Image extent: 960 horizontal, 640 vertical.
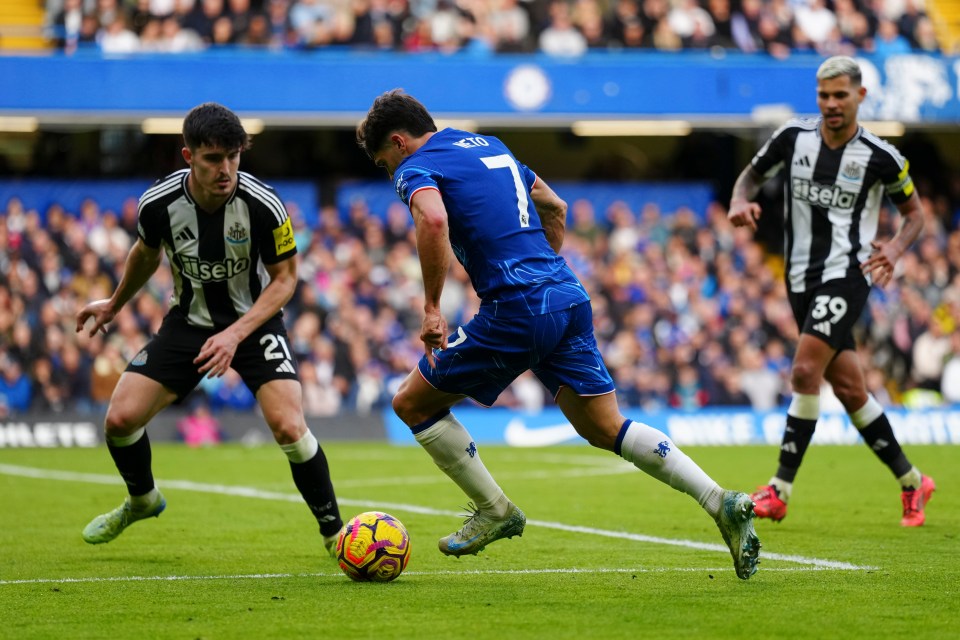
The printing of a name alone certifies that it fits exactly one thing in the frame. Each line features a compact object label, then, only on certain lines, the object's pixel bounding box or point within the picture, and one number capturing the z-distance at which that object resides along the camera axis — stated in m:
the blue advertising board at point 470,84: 45.09
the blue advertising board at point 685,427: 39.06
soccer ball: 13.21
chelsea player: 12.73
